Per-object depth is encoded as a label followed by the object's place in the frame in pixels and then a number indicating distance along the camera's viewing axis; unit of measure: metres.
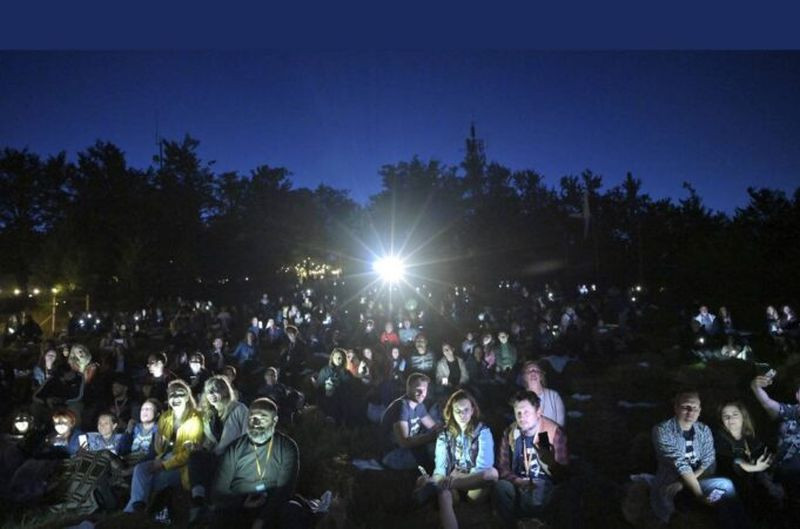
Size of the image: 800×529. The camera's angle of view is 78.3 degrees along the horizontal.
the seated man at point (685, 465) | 4.18
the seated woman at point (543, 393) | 5.48
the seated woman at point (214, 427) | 4.95
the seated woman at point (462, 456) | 4.54
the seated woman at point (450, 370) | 8.47
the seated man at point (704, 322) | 11.98
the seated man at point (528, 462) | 4.33
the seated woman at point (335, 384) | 8.11
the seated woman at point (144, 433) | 5.45
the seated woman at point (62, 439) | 5.45
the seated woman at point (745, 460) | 4.43
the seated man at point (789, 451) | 4.47
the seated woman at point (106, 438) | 5.48
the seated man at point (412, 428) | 5.58
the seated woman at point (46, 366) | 8.02
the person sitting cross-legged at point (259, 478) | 4.07
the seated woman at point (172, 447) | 4.99
